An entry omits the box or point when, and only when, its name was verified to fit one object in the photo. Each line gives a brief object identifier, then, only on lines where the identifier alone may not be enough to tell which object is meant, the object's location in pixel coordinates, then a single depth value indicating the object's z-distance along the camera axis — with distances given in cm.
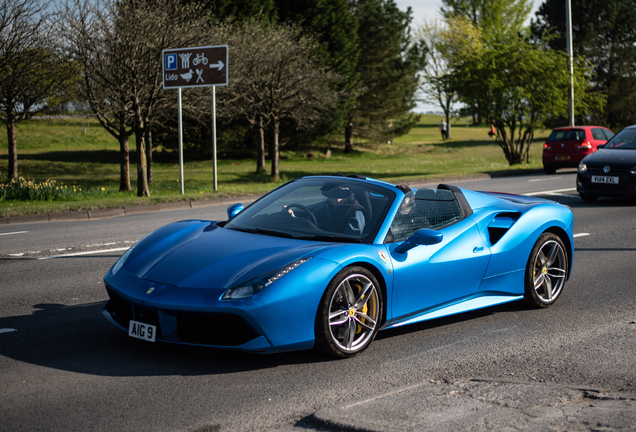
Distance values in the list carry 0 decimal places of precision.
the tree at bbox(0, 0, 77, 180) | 2052
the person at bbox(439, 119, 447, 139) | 6381
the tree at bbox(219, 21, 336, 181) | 2423
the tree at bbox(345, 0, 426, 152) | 4388
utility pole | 2741
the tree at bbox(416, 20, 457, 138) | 2879
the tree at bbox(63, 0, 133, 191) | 1831
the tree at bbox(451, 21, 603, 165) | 2698
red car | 2362
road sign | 1725
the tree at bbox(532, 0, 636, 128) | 5422
